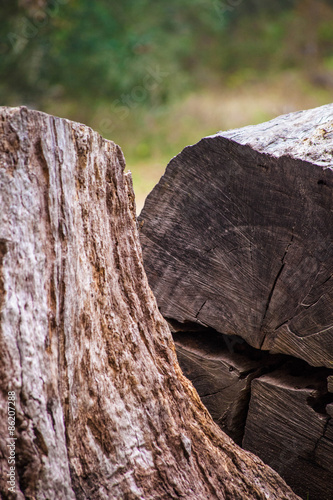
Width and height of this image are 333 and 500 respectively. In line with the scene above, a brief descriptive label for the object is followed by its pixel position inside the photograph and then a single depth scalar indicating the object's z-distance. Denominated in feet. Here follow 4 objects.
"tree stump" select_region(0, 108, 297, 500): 19.47
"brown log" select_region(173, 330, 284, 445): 20.58
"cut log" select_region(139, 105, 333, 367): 20.16
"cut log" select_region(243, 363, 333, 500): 20.28
